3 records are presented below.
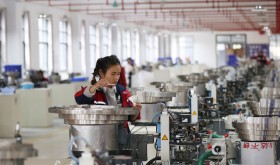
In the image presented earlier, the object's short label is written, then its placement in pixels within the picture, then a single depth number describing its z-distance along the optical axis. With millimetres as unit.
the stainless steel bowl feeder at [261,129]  4033
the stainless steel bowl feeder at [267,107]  5777
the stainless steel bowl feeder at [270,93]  7577
